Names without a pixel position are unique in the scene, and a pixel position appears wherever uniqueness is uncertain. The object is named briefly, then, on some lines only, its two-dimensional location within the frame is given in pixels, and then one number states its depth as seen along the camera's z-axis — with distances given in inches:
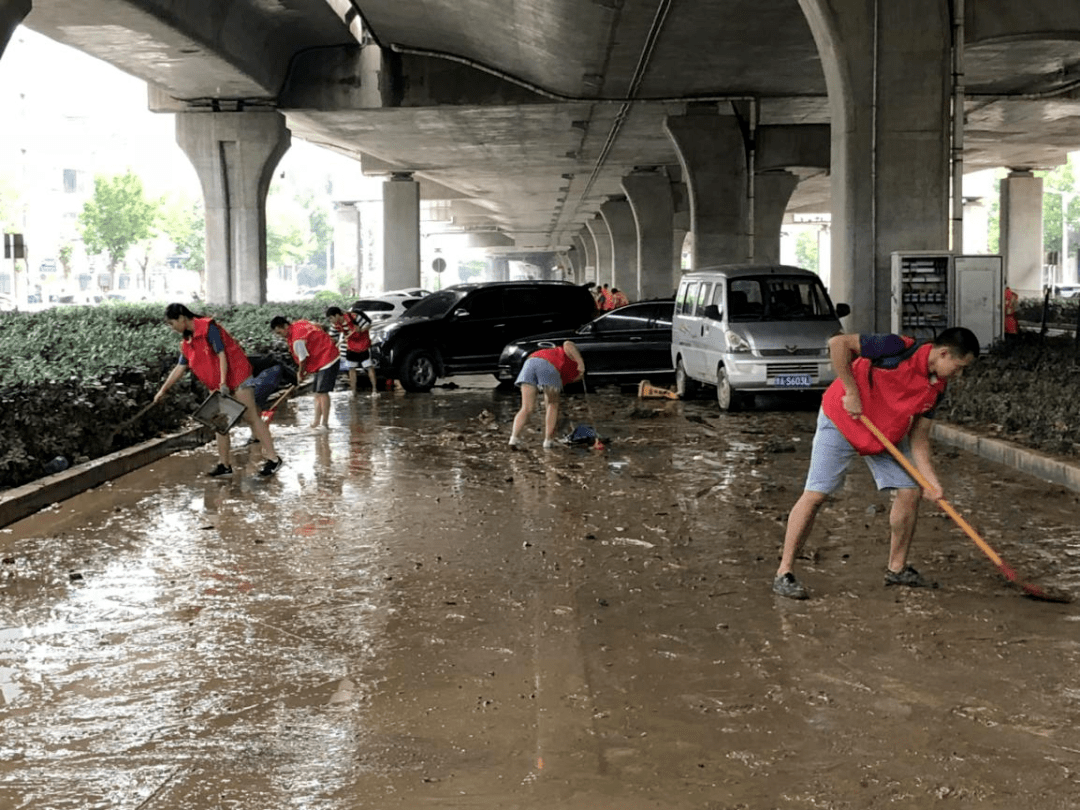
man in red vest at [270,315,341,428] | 604.7
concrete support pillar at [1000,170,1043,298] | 2287.2
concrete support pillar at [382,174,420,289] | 2089.1
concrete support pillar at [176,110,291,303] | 1424.7
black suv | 905.5
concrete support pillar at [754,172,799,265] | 1732.3
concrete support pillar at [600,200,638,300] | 2635.3
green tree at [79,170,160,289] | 3494.1
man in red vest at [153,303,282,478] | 472.7
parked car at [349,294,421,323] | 1288.1
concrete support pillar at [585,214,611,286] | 3189.0
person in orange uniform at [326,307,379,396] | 804.0
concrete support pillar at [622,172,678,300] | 2073.1
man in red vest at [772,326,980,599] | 270.8
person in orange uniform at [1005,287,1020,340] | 949.8
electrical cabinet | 769.6
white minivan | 694.5
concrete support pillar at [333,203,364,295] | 3398.1
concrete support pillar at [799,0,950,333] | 753.0
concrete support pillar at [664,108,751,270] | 1338.6
